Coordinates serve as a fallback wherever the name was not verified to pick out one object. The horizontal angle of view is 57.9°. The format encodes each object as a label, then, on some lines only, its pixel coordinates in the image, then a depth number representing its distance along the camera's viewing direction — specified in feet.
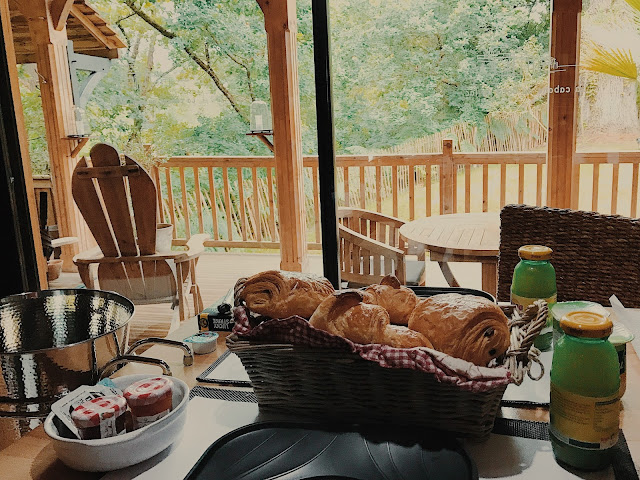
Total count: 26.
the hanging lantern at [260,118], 8.32
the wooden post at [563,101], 6.47
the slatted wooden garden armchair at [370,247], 7.95
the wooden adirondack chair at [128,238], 8.79
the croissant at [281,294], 2.99
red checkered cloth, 2.41
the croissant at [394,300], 3.04
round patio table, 7.40
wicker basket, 2.55
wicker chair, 5.06
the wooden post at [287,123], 8.05
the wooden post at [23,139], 8.70
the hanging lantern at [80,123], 8.79
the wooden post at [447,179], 7.26
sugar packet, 2.59
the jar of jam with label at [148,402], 2.63
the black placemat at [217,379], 3.42
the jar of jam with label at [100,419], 2.51
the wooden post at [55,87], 8.73
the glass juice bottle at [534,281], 3.47
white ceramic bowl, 2.47
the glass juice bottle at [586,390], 2.29
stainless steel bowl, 3.26
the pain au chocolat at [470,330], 2.62
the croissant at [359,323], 2.69
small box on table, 4.21
